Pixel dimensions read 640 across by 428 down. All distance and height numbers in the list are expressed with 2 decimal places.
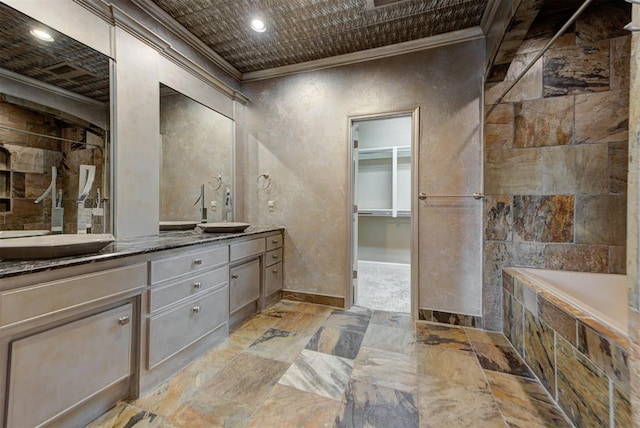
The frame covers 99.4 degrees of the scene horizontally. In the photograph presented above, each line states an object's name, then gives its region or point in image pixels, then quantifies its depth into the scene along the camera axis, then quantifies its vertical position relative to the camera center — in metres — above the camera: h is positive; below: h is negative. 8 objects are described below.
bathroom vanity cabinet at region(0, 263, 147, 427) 1.05 -0.59
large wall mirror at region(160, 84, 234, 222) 2.32 +0.49
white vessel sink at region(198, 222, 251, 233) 2.38 -0.15
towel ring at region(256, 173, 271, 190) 3.17 +0.35
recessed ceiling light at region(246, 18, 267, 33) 2.34 +1.64
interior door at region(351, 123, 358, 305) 2.88 -0.01
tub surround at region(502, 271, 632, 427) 1.06 -0.71
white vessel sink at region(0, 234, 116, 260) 1.17 -0.17
